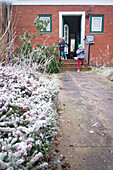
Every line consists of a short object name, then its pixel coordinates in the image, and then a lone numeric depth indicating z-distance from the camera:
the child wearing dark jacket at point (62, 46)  8.60
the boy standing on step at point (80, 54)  8.02
